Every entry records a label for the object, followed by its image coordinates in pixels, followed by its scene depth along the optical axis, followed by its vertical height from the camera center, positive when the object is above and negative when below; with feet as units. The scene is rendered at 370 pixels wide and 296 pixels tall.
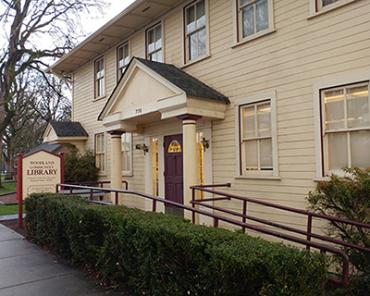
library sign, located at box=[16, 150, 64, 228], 32.01 -0.92
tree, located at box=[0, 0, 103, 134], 73.00 +25.33
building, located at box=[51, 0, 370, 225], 21.02 +4.43
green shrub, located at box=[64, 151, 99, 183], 45.21 -0.82
